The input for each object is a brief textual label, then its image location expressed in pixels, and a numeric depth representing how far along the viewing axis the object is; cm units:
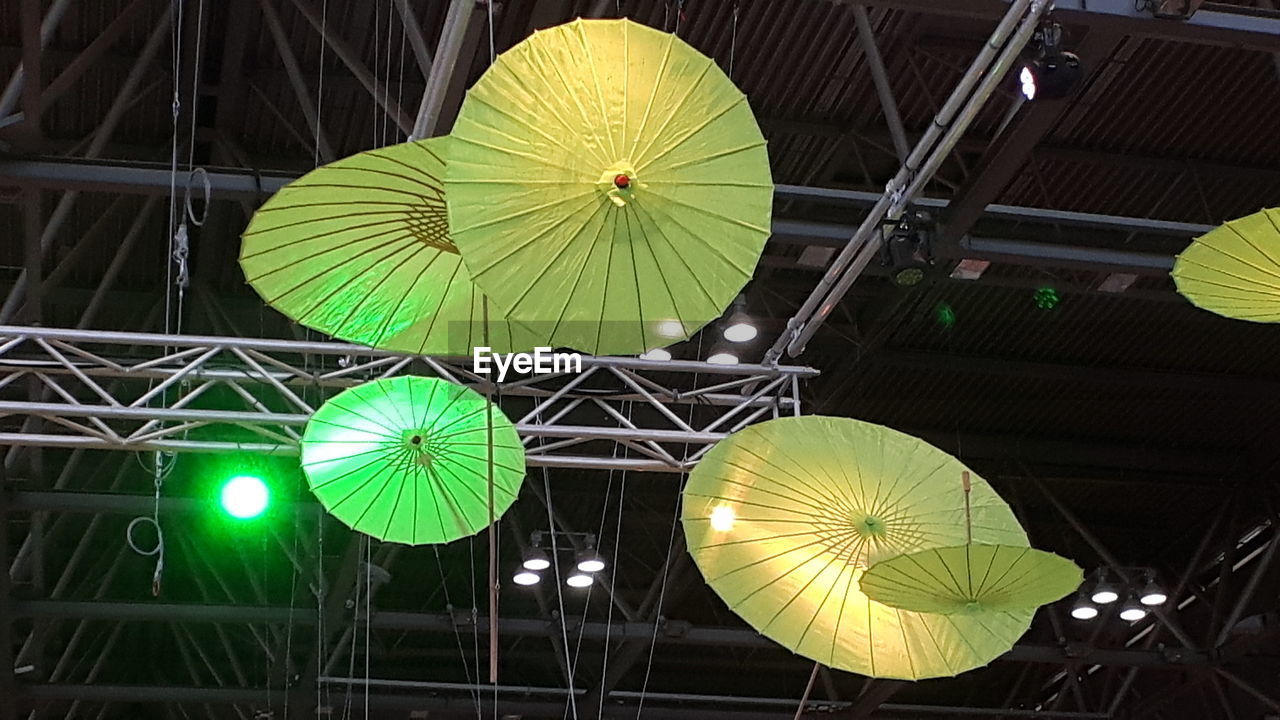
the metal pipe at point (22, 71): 770
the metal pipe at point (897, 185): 692
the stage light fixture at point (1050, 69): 706
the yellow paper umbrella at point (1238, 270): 582
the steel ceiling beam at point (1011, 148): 739
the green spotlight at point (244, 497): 886
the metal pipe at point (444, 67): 660
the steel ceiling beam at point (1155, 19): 688
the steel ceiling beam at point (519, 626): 1269
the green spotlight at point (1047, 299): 1119
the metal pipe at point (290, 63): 831
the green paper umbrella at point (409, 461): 679
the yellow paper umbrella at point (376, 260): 510
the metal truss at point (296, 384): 805
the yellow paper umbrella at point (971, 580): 559
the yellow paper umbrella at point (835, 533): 623
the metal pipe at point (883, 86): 805
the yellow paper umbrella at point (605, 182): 441
